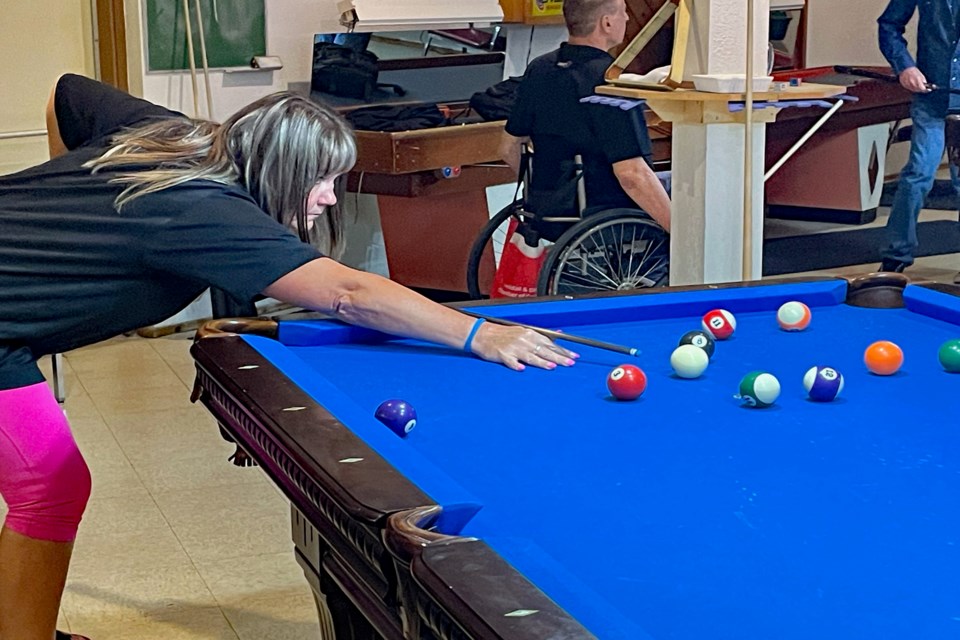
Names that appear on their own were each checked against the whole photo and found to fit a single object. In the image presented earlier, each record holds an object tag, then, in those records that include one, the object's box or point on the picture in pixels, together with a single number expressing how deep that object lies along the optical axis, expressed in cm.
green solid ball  216
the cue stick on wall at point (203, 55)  502
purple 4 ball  184
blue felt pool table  130
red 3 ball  201
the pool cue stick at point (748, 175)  341
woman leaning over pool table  217
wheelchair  423
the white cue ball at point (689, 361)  212
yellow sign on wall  592
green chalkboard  504
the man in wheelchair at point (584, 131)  427
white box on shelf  361
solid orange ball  214
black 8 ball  221
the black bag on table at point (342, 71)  546
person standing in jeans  570
